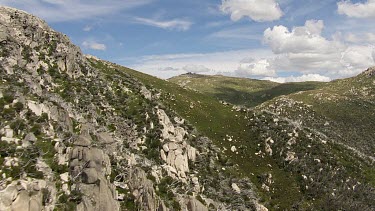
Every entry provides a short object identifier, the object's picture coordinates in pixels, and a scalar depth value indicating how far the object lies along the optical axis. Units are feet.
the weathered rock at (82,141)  103.30
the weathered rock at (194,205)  123.03
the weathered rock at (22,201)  70.08
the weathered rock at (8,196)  69.10
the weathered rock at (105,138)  125.84
